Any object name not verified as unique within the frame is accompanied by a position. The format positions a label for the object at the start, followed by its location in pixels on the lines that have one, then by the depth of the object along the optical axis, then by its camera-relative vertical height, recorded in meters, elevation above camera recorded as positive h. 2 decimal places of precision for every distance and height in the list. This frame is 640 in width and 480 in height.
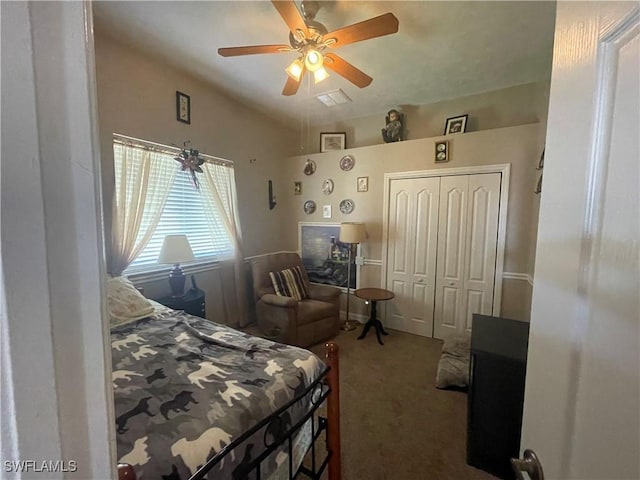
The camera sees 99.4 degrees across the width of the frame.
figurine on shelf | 3.49 +1.21
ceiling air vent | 3.00 +1.41
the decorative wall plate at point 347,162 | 3.75 +0.80
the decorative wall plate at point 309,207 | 4.12 +0.19
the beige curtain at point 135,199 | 2.39 +0.16
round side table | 3.25 -0.94
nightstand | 2.60 -0.82
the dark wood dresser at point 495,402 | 1.49 -1.02
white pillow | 1.88 -0.63
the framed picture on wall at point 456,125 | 3.20 +1.15
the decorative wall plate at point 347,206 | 3.81 +0.19
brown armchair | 2.95 -1.04
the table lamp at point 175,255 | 2.53 -0.35
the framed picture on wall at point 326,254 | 3.90 -0.51
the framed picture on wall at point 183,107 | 2.81 +1.15
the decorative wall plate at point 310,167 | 4.04 +0.78
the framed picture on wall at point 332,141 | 4.01 +1.17
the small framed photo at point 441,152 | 3.15 +0.81
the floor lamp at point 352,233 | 3.46 -0.17
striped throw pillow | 3.42 -0.84
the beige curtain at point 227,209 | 3.16 +0.11
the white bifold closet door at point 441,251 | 3.03 -0.35
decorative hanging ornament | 2.84 +0.60
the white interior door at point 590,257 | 0.38 -0.06
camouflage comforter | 0.89 -0.75
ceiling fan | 1.59 +1.16
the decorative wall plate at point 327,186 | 3.94 +0.48
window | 2.56 -0.01
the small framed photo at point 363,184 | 3.68 +0.49
